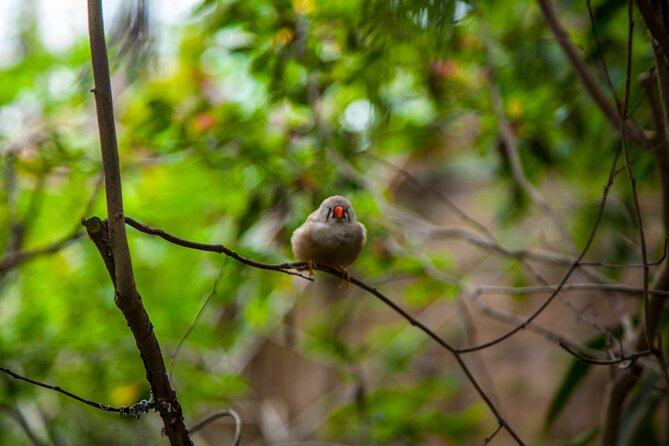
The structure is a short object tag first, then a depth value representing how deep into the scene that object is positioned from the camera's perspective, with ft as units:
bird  18.89
